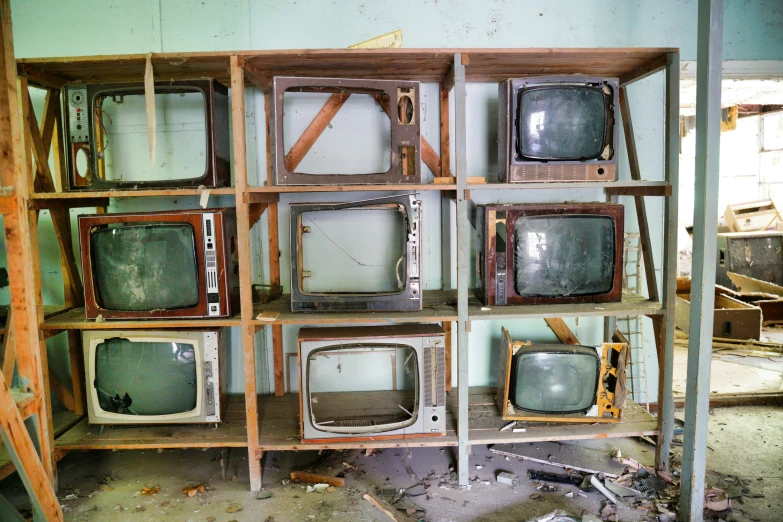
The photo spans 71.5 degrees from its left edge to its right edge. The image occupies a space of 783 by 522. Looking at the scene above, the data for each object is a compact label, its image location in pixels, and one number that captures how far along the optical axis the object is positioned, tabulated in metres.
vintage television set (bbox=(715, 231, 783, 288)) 5.62
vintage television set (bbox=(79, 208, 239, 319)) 2.28
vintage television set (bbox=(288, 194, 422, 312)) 2.70
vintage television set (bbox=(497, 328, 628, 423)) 2.43
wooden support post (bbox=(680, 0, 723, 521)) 1.94
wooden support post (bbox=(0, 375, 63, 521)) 1.71
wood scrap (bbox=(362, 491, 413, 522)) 2.15
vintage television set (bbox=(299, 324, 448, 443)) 2.30
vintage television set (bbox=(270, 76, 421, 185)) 2.76
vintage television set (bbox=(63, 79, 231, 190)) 2.73
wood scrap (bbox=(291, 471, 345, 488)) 2.41
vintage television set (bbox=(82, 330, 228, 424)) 2.37
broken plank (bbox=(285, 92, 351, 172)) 2.75
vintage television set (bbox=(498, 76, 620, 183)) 2.29
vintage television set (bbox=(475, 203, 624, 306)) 2.33
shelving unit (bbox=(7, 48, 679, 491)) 2.21
